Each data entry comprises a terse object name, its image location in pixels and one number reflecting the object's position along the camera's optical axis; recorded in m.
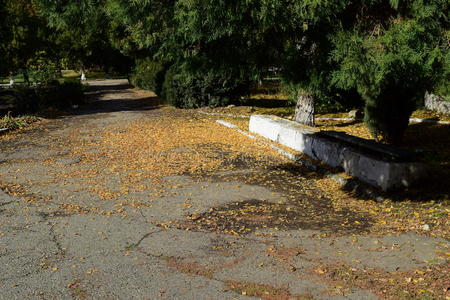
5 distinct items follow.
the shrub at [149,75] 27.08
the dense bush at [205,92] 21.38
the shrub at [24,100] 20.77
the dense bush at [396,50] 4.66
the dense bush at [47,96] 20.95
